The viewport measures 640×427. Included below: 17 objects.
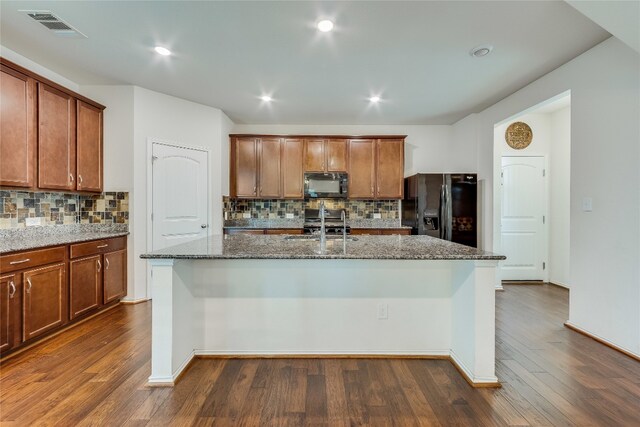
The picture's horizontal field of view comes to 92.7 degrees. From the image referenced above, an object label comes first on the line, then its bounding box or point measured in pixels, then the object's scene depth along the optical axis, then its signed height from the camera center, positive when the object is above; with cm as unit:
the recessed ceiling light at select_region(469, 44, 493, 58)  271 +145
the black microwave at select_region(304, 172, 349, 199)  494 +40
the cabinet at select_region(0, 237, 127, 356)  233 -71
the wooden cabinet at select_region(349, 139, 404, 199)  500 +69
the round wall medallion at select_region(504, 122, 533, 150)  469 +117
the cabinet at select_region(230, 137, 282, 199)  496 +71
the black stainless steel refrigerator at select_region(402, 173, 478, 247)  437 +7
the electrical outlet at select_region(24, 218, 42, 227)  303 -14
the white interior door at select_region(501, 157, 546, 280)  475 -10
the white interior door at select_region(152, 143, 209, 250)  395 +19
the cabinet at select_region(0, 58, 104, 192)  261 +72
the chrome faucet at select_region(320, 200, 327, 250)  238 -24
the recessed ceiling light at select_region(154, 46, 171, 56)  280 +147
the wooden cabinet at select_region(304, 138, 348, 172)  499 +90
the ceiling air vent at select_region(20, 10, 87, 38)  233 +149
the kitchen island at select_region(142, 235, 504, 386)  235 -75
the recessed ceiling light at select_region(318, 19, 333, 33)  238 +147
